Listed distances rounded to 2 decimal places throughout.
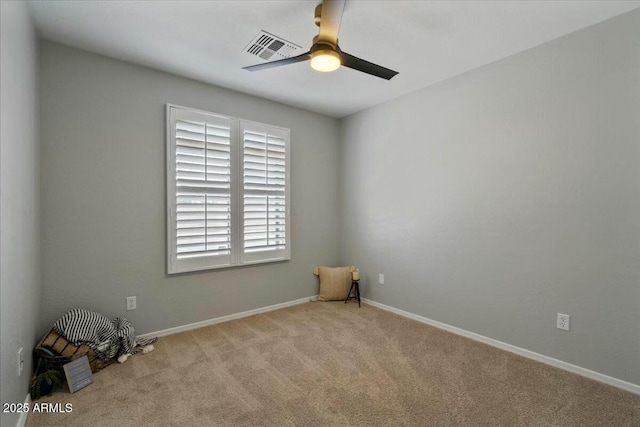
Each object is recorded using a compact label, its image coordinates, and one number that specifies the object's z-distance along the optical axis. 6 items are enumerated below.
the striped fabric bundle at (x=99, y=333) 2.30
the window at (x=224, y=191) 3.06
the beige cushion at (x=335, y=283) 4.10
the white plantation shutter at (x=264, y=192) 3.55
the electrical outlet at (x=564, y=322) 2.40
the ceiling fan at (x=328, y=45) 1.83
